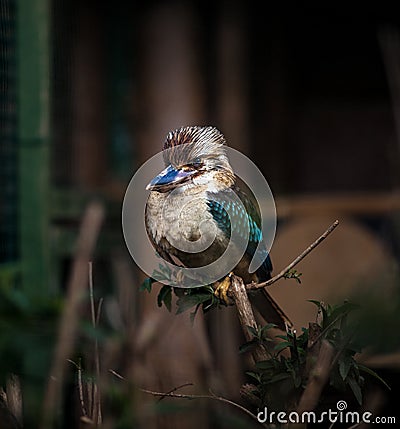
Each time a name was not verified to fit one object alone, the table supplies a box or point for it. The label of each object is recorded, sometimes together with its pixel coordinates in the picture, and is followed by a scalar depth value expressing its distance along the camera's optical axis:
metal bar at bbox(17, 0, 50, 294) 10.28
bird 7.20
